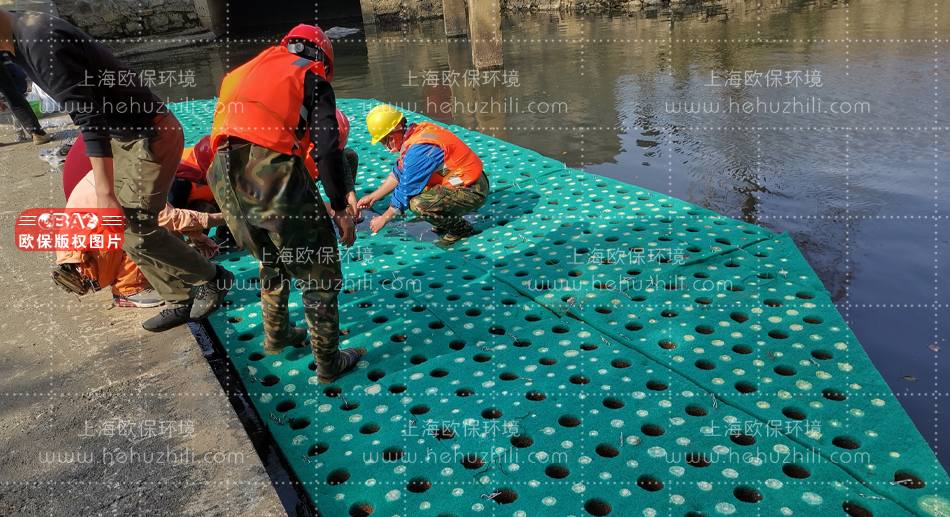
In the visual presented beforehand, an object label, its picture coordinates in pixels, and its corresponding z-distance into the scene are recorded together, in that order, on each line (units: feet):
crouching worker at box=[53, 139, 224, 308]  10.32
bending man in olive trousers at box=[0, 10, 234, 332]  8.01
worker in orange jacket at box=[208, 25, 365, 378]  7.82
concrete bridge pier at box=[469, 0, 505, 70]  35.35
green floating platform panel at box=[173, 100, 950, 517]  6.84
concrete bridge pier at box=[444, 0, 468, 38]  55.21
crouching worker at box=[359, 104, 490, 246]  13.42
